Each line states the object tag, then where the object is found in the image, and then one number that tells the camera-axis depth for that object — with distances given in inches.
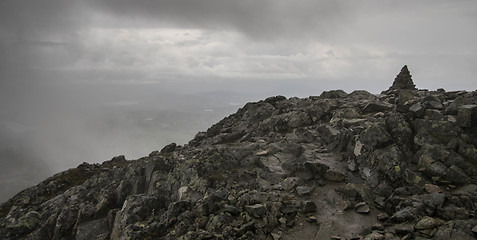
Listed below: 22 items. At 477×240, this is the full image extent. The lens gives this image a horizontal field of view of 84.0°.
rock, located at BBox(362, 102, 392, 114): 1876.0
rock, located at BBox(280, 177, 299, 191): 1342.3
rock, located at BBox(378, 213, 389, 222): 1050.1
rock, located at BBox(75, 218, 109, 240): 1441.9
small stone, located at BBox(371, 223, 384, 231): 991.6
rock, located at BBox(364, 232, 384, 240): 919.5
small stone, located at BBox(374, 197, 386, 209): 1134.6
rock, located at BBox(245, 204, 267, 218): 1110.7
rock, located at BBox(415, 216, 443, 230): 902.8
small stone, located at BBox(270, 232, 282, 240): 1022.2
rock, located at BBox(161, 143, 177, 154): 2488.7
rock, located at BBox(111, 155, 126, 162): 2715.1
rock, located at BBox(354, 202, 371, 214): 1119.2
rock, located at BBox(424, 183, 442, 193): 1102.4
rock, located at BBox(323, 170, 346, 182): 1365.9
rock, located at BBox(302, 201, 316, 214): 1162.4
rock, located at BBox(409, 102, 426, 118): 1504.7
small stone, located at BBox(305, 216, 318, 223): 1109.7
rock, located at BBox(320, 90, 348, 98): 2523.9
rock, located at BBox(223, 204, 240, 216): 1133.7
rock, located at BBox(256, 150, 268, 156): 1695.4
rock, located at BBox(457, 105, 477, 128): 1318.9
